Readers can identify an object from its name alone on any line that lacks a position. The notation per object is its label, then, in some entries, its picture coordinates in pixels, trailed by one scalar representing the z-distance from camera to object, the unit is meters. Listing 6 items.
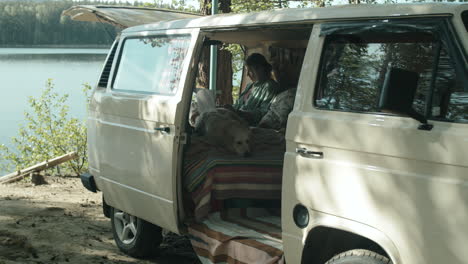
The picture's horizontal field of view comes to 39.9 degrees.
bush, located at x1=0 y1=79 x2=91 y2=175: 16.16
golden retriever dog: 5.26
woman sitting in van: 6.16
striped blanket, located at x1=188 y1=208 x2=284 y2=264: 4.36
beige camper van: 3.07
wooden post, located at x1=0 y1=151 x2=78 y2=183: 11.57
